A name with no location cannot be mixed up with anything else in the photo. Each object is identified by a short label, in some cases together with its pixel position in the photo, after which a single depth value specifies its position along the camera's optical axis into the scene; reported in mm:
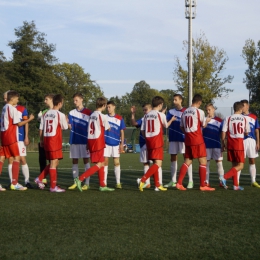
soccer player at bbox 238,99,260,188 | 11203
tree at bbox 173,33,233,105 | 48562
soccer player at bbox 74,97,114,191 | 9875
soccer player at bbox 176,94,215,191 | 9984
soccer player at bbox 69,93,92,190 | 10758
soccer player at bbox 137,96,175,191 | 9914
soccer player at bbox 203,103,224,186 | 11289
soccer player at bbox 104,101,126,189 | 10914
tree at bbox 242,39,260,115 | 65312
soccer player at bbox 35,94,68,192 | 9734
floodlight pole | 30203
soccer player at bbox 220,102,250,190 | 10266
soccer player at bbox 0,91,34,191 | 9930
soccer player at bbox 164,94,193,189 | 11070
